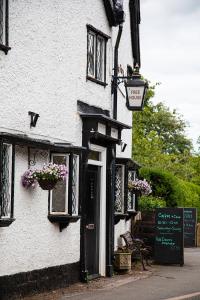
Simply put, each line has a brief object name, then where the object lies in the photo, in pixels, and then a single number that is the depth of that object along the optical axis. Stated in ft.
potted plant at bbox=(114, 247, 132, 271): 53.57
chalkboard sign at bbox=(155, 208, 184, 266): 60.29
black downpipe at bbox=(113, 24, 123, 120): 53.93
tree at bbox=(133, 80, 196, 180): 131.03
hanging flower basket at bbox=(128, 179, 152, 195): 60.44
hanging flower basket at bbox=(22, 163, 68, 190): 38.60
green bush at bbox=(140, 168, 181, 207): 76.43
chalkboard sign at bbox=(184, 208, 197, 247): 86.79
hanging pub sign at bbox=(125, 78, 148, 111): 52.80
